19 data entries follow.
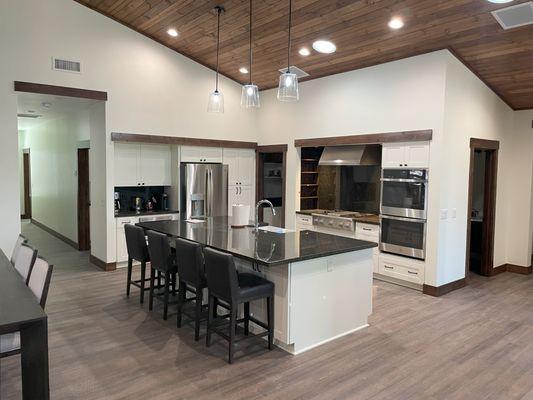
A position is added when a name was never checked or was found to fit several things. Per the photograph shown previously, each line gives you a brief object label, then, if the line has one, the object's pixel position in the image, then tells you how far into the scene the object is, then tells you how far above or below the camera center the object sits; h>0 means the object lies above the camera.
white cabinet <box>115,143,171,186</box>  6.52 +0.17
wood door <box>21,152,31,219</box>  11.54 -0.29
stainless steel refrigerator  6.94 -0.25
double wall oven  5.28 -0.45
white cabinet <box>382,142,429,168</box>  5.21 +0.30
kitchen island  3.44 -0.91
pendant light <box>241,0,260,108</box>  4.19 +0.82
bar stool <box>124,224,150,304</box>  4.66 -0.83
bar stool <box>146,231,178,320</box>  4.22 -0.88
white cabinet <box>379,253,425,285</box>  5.35 -1.23
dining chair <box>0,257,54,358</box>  2.57 -0.81
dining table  2.18 -0.89
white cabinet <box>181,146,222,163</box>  6.98 +0.38
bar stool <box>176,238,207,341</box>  3.67 -0.85
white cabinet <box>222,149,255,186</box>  7.61 +0.20
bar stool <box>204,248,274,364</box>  3.25 -0.94
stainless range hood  6.16 +0.33
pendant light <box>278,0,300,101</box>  3.77 +0.84
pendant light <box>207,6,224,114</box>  4.47 +0.80
